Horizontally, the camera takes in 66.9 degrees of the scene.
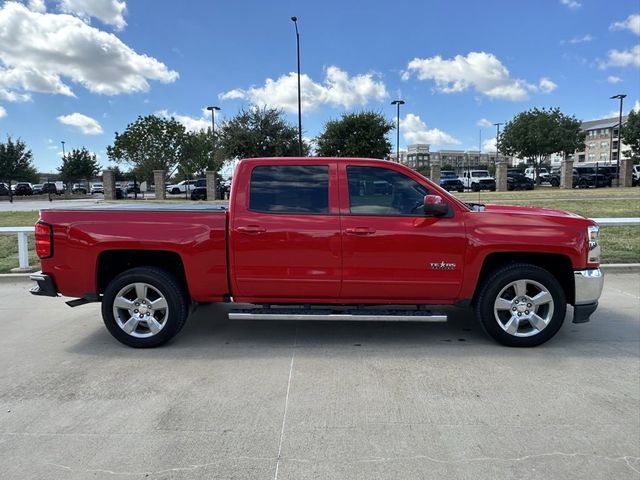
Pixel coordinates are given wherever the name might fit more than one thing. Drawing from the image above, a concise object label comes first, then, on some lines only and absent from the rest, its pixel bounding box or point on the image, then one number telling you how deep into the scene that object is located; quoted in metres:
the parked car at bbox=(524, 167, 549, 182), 49.65
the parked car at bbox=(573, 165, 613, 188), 39.75
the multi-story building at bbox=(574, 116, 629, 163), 113.64
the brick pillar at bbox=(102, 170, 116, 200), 35.72
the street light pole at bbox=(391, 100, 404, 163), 44.03
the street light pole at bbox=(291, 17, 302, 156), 27.56
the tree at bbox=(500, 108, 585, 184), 56.06
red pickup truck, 4.70
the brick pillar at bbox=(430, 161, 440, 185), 38.44
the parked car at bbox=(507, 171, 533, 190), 39.66
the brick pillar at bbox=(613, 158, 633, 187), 40.69
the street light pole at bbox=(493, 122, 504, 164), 61.67
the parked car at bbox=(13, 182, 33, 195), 49.62
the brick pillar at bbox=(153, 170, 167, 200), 36.00
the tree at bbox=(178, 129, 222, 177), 50.00
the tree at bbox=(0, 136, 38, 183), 45.12
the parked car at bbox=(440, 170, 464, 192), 40.32
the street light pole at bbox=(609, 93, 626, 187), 41.28
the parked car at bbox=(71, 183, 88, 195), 58.86
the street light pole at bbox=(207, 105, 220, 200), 34.66
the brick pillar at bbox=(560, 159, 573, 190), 39.00
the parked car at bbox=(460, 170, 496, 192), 40.91
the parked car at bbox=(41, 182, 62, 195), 51.47
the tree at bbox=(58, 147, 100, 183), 54.75
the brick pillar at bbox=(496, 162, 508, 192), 38.22
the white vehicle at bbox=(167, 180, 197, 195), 43.69
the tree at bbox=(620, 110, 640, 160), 51.38
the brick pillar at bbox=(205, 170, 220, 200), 34.31
